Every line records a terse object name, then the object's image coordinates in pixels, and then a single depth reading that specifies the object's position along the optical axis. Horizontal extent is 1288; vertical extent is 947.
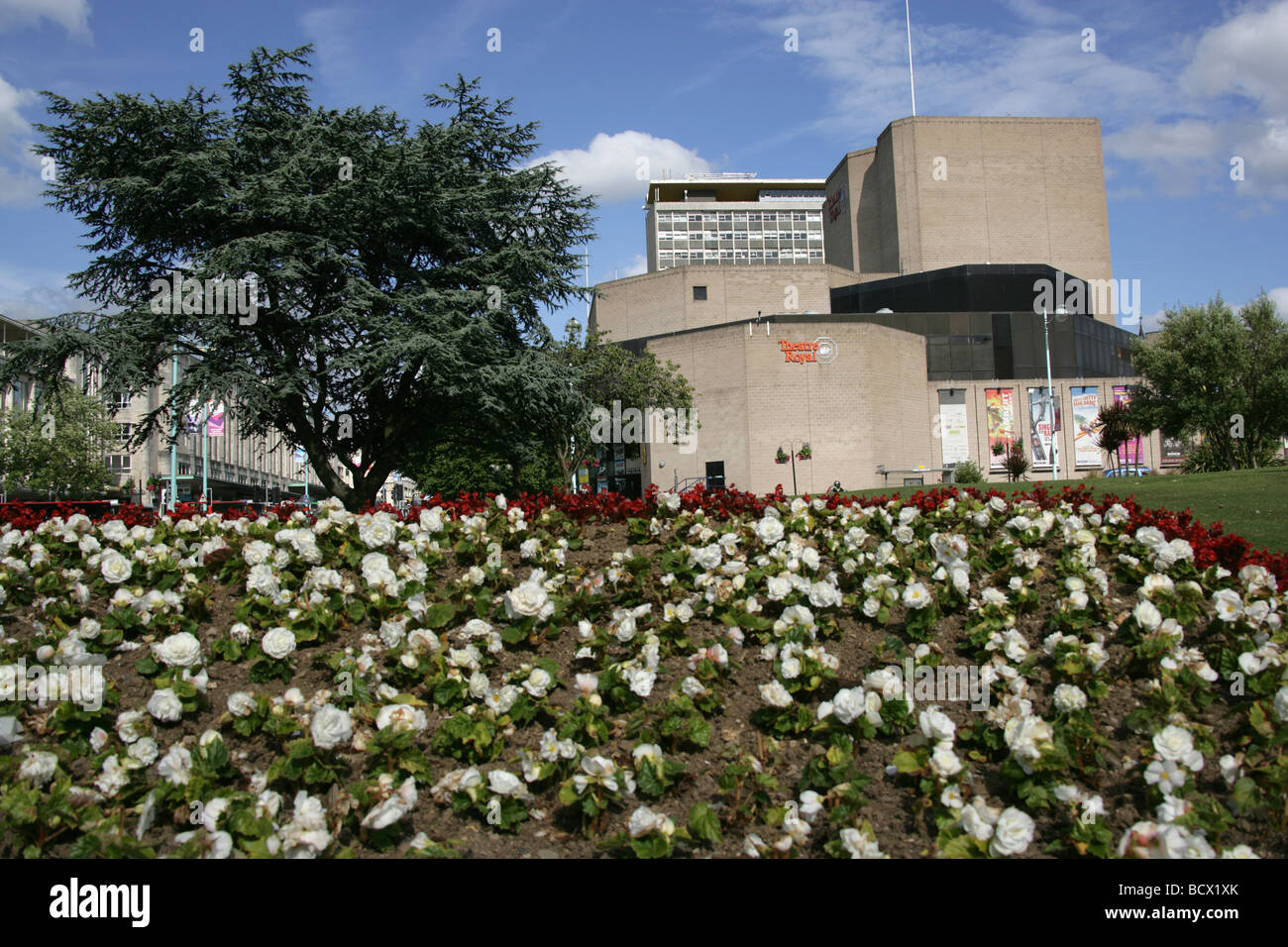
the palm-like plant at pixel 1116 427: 43.75
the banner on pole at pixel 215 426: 31.12
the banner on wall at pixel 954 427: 56.50
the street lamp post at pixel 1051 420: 55.09
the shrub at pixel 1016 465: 40.39
